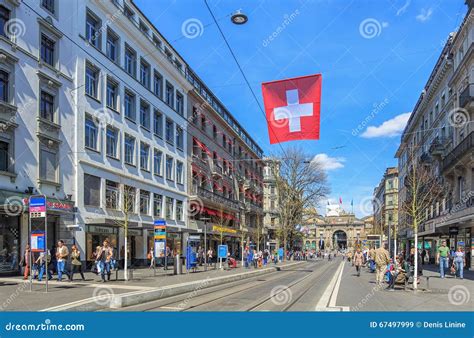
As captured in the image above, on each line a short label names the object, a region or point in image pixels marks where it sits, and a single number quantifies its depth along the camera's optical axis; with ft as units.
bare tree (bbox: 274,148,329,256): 193.06
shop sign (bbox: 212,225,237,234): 157.89
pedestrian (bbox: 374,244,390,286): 59.62
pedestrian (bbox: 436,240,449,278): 75.66
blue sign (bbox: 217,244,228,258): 109.20
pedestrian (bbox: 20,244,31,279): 65.87
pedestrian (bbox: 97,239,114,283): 64.23
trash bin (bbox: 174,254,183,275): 84.94
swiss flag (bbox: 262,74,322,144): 39.81
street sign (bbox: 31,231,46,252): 50.17
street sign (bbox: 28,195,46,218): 48.83
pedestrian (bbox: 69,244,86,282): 62.90
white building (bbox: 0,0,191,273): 72.13
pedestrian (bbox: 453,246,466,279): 75.05
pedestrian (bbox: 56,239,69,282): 63.00
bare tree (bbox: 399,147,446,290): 120.55
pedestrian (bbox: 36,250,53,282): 61.02
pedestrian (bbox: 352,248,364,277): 88.74
